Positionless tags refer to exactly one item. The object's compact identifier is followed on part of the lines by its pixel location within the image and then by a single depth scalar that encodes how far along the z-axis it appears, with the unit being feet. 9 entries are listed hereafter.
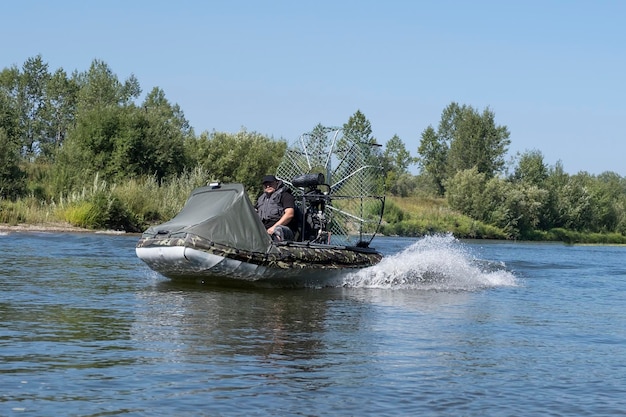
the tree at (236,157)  184.14
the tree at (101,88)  264.93
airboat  47.85
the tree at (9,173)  124.44
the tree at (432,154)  361.51
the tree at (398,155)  376.48
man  52.31
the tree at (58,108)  285.64
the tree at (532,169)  286.25
